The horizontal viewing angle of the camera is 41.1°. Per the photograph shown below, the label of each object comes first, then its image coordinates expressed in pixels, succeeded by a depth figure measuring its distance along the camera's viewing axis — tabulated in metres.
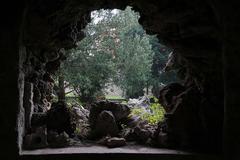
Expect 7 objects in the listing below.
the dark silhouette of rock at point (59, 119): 3.71
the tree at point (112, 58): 8.62
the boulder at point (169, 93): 3.85
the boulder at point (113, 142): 3.53
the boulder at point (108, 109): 4.12
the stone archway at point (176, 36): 3.17
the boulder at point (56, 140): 3.47
